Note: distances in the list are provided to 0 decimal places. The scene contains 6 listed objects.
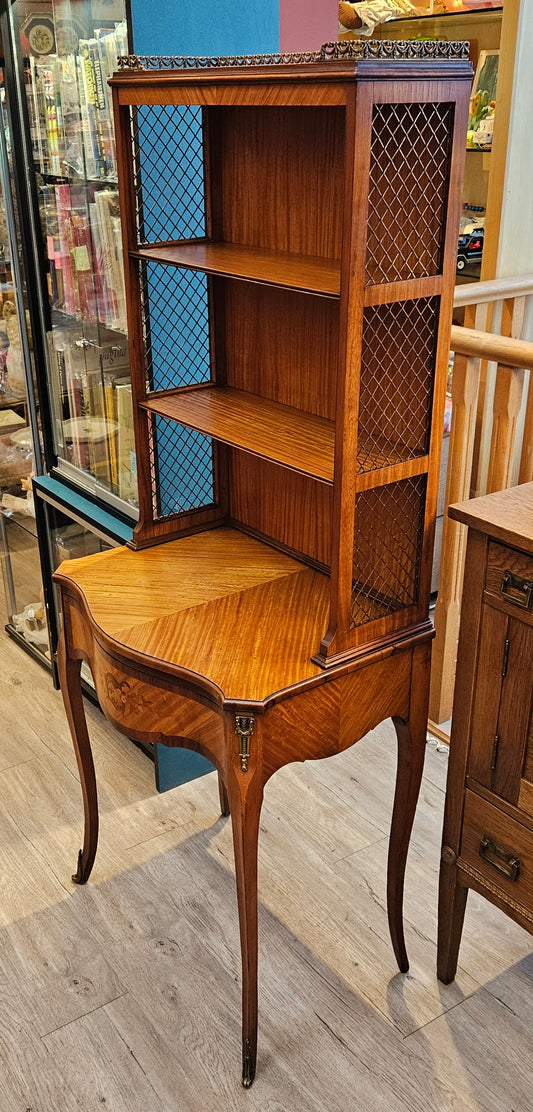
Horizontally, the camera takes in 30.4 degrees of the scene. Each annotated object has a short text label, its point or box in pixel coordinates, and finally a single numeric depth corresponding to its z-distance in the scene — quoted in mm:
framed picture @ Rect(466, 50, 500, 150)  3891
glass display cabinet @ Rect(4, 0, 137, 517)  2252
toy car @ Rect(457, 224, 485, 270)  4074
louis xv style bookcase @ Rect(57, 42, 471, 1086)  1432
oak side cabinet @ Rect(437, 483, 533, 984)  1582
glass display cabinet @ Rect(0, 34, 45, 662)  3061
